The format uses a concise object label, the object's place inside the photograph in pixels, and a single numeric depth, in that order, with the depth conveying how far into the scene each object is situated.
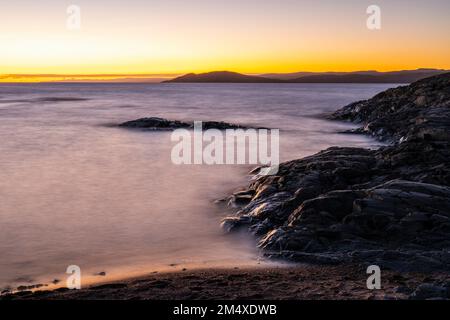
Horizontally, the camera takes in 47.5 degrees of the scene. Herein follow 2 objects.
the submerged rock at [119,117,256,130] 39.31
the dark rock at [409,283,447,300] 7.12
